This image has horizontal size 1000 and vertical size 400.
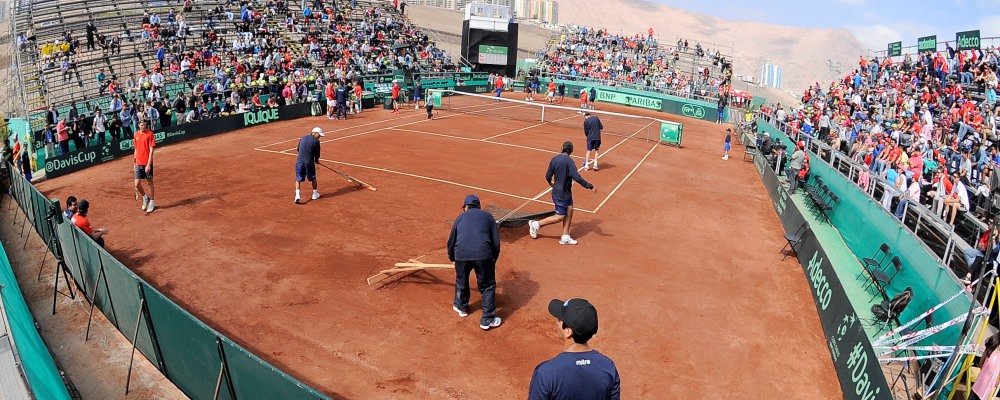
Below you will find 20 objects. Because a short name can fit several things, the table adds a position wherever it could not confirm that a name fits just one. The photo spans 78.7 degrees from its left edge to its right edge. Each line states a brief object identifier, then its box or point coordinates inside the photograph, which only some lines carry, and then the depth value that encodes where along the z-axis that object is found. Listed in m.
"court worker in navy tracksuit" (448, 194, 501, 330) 8.20
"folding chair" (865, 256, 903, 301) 10.20
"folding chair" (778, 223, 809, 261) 12.31
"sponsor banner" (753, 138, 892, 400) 6.94
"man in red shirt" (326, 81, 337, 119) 28.88
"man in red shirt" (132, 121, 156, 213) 13.11
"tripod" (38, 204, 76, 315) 10.28
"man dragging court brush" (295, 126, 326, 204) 14.12
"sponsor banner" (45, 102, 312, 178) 18.08
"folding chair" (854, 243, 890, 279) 10.98
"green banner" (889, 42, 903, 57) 33.62
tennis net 30.71
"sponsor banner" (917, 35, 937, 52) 29.05
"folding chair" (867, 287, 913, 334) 9.02
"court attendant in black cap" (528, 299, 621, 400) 3.88
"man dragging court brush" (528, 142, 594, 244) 11.51
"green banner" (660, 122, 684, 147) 26.77
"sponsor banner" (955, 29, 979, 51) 25.84
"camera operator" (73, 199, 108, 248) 10.22
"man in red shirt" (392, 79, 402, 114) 31.35
